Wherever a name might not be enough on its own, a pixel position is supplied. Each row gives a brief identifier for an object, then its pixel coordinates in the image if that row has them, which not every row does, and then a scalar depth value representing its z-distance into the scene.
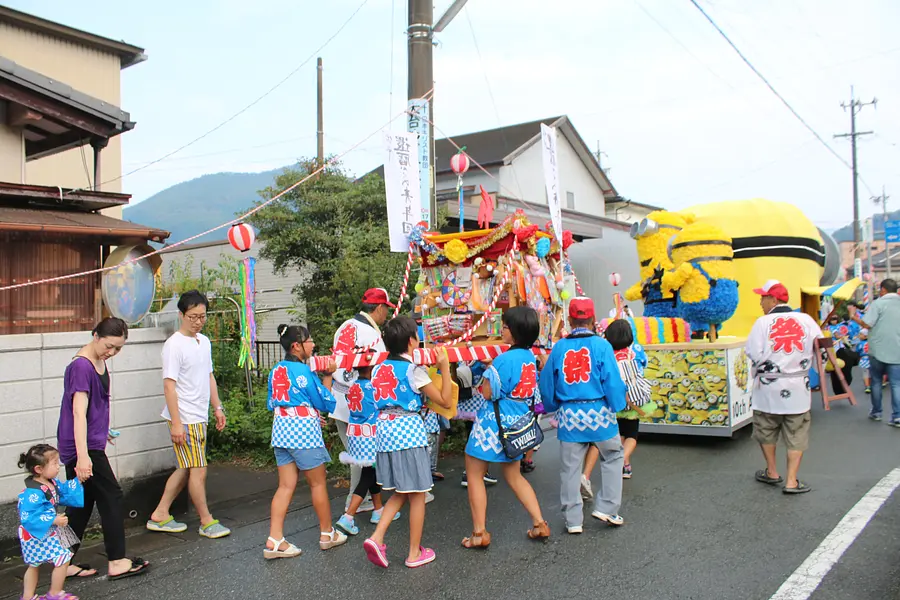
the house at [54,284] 5.01
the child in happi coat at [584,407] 5.03
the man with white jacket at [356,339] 5.62
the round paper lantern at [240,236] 5.77
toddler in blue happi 3.82
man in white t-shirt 5.04
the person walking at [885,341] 8.84
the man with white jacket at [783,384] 6.02
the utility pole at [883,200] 50.78
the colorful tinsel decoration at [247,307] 5.67
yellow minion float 7.86
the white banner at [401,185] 7.68
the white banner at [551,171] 8.30
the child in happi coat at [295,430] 4.69
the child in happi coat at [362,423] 4.78
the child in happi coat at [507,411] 4.74
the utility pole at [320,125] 19.34
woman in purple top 4.34
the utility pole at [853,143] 35.31
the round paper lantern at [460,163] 8.06
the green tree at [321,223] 11.20
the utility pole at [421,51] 8.23
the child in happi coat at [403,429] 4.44
